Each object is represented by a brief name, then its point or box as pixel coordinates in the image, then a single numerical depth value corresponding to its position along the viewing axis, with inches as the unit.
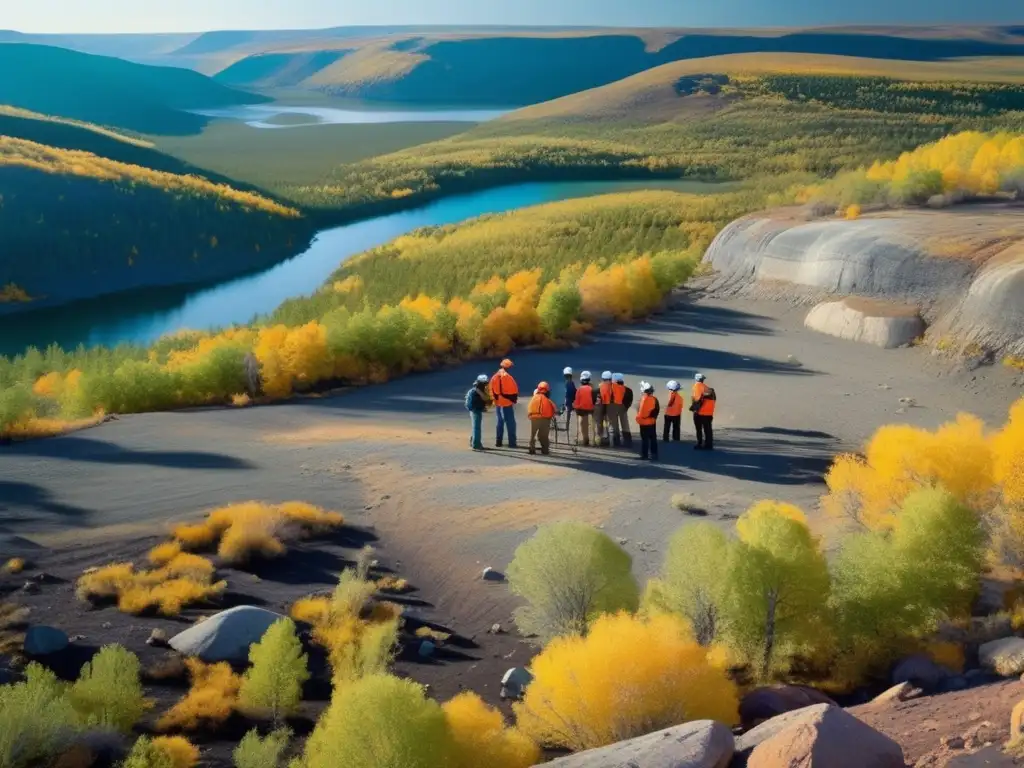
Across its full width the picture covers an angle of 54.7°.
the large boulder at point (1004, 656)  367.9
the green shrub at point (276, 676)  379.6
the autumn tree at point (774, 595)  404.5
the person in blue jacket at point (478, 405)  723.4
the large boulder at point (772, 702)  354.0
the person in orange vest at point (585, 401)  707.4
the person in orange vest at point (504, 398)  718.5
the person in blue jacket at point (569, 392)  730.2
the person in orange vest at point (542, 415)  691.4
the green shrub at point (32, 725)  309.7
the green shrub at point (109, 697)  353.7
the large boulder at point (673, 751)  273.6
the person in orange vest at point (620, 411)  707.4
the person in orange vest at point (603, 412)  708.7
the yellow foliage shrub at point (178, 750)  335.6
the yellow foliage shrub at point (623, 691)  315.6
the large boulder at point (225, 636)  423.2
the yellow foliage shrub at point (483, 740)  300.2
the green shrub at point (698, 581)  408.8
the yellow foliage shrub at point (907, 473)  491.2
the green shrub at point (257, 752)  329.4
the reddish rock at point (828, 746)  258.5
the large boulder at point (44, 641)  416.5
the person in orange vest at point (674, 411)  706.6
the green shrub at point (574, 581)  424.8
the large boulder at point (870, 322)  1032.2
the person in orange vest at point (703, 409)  687.7
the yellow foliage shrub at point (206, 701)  369.4
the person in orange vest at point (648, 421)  658.2
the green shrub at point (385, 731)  285.3
